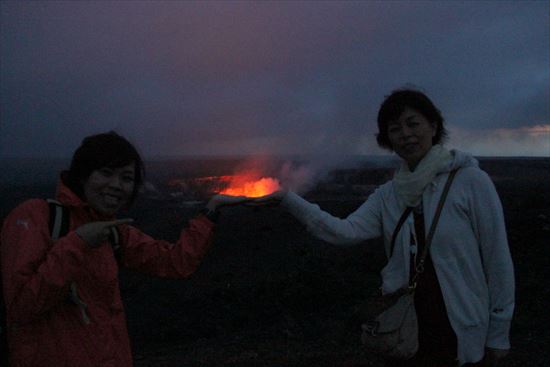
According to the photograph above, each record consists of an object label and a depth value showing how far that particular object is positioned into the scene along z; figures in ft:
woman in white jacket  8.41
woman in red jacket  6.60
